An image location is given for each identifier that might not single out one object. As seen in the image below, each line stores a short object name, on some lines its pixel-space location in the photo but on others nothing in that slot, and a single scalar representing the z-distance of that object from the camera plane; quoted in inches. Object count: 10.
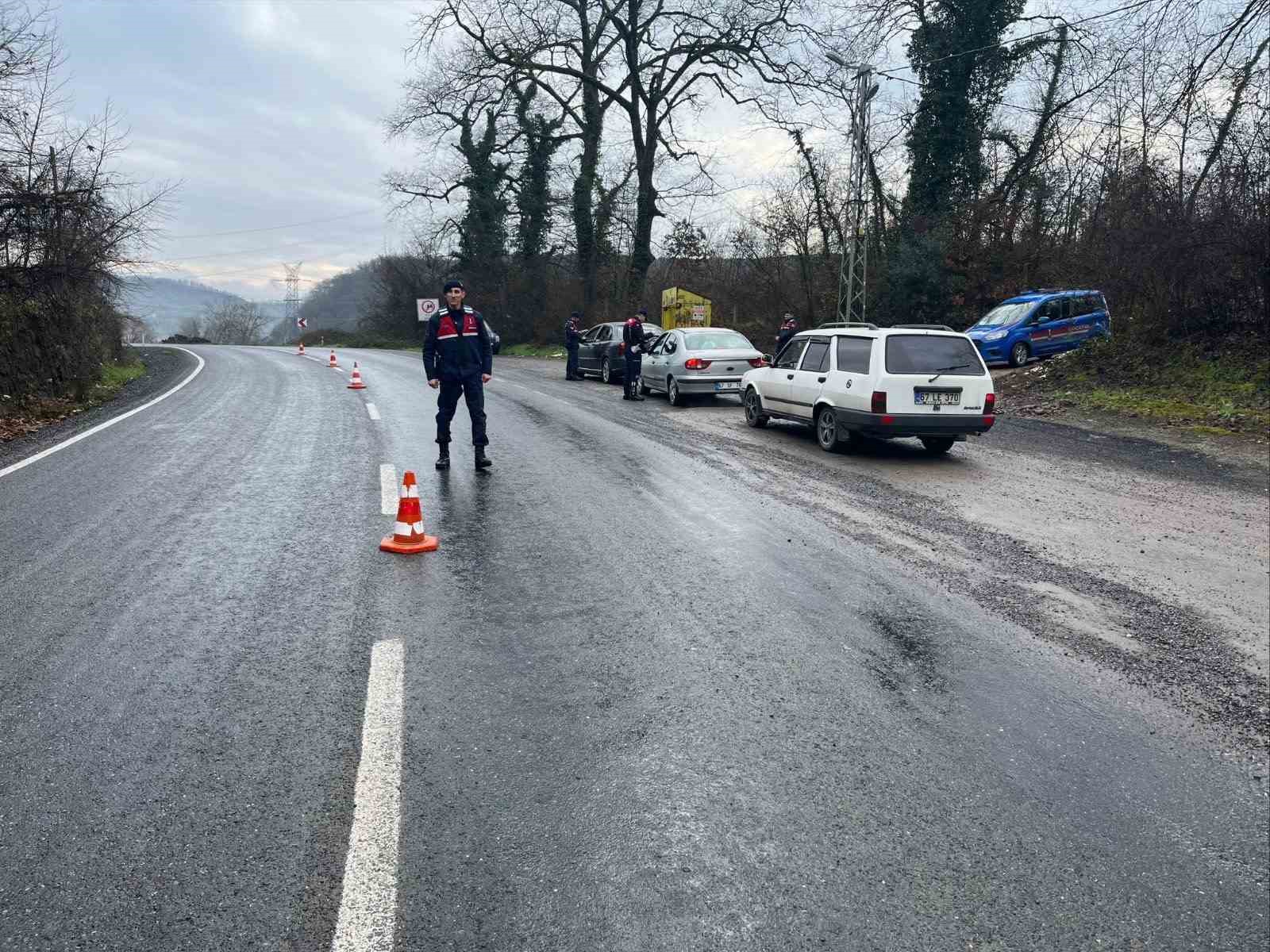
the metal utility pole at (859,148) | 820.6
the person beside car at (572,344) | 984.9
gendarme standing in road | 375.2
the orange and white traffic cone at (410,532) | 247.3
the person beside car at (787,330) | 856.3
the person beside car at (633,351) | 749.3
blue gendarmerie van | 861.8
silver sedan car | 695.7
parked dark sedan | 922.7
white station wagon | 430.9
